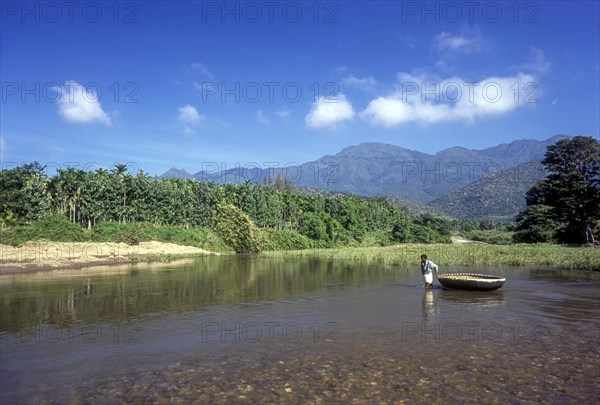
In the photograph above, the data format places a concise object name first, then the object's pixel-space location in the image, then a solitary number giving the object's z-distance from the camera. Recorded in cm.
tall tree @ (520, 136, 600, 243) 5662
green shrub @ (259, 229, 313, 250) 7444
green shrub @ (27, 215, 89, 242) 4670
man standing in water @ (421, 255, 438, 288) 2348
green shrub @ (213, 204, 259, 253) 7138
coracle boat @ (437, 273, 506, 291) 2161
